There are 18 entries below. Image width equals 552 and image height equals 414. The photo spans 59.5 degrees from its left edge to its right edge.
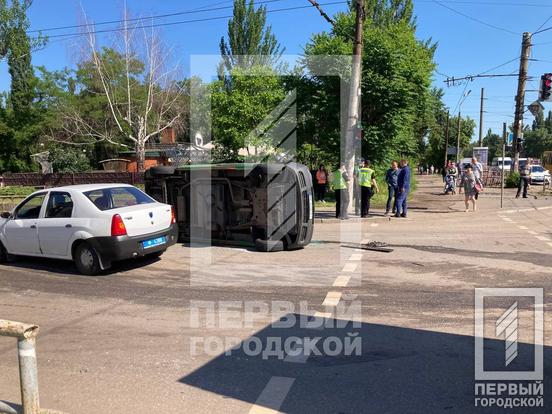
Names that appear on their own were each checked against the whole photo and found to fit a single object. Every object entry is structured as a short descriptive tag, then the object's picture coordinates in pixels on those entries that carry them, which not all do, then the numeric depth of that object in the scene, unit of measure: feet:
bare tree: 126.93
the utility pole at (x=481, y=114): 143.65
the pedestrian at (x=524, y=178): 71.87
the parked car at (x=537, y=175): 110.22
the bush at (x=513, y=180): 92.02
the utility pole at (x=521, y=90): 84.53
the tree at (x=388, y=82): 69.77
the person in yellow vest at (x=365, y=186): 51.11
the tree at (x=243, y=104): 128.26
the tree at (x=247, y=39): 155.02
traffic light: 71.87
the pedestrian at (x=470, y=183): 54.68
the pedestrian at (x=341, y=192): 50.29
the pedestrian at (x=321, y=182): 66.74
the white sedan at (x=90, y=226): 26.18
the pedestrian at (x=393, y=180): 52.47
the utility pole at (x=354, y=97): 51.42
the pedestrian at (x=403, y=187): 50.67
